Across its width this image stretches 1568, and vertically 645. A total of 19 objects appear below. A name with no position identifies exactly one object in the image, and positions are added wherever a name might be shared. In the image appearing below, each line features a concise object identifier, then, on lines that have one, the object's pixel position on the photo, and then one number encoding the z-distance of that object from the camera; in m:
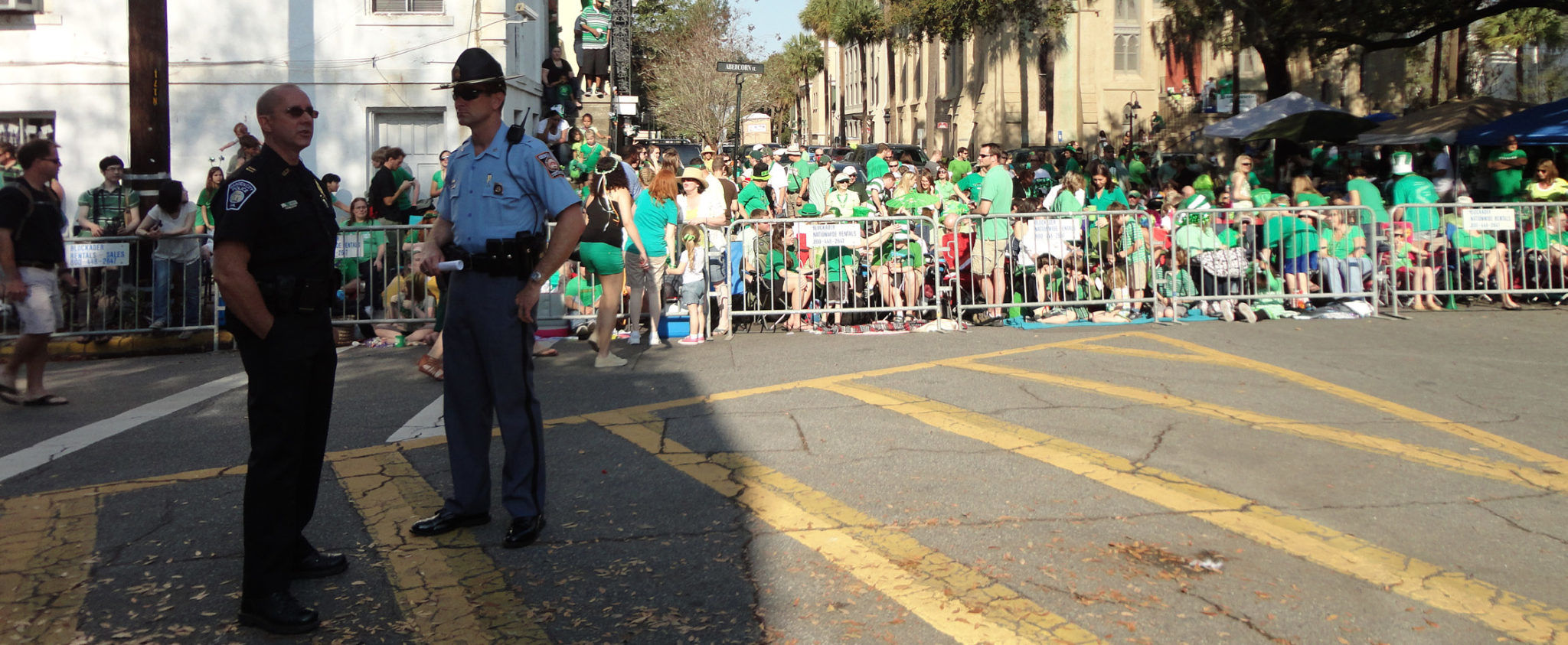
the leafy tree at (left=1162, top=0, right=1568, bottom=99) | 20.11
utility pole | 11.53
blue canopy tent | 17.50
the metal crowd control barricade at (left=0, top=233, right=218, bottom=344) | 11.34
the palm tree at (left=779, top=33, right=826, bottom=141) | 90.62
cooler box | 11.79
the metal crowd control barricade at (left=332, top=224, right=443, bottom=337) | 11.92
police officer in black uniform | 4.15
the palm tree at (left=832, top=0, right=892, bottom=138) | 63.69
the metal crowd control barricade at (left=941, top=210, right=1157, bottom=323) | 12.41
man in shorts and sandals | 8.09
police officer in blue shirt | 4.99
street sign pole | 17.95
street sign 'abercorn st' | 17.97
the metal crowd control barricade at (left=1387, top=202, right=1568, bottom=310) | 13.08
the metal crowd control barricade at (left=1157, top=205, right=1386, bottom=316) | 12.51
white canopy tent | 22.25
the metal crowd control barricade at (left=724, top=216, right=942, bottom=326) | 12.16
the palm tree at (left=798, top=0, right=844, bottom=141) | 71.19
